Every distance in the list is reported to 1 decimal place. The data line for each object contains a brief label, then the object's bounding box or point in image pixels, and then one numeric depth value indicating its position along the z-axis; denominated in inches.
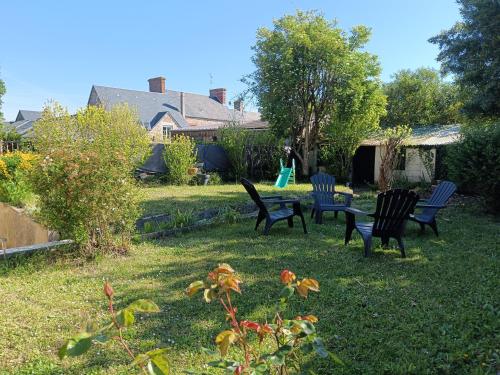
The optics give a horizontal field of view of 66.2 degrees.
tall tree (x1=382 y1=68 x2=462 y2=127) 932.6
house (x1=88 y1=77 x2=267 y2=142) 1264.8
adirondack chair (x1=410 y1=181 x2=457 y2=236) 245.8
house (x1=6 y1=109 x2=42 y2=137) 1486.5
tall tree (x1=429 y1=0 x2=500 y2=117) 449.4
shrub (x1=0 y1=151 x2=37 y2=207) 321.4
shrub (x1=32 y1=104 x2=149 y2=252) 186.1
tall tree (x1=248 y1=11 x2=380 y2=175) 573.0
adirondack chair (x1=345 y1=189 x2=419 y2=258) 193.8
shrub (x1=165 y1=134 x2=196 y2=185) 539.2
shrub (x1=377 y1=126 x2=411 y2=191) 441.4
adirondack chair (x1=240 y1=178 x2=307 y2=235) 246.2
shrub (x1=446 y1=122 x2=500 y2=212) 302.2
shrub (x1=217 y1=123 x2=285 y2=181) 600.4
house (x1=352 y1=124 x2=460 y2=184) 532.7
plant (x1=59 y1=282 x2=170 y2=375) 41.6
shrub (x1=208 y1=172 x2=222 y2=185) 561.9
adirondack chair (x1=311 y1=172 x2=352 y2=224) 286.8
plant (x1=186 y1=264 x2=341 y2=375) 51.7
